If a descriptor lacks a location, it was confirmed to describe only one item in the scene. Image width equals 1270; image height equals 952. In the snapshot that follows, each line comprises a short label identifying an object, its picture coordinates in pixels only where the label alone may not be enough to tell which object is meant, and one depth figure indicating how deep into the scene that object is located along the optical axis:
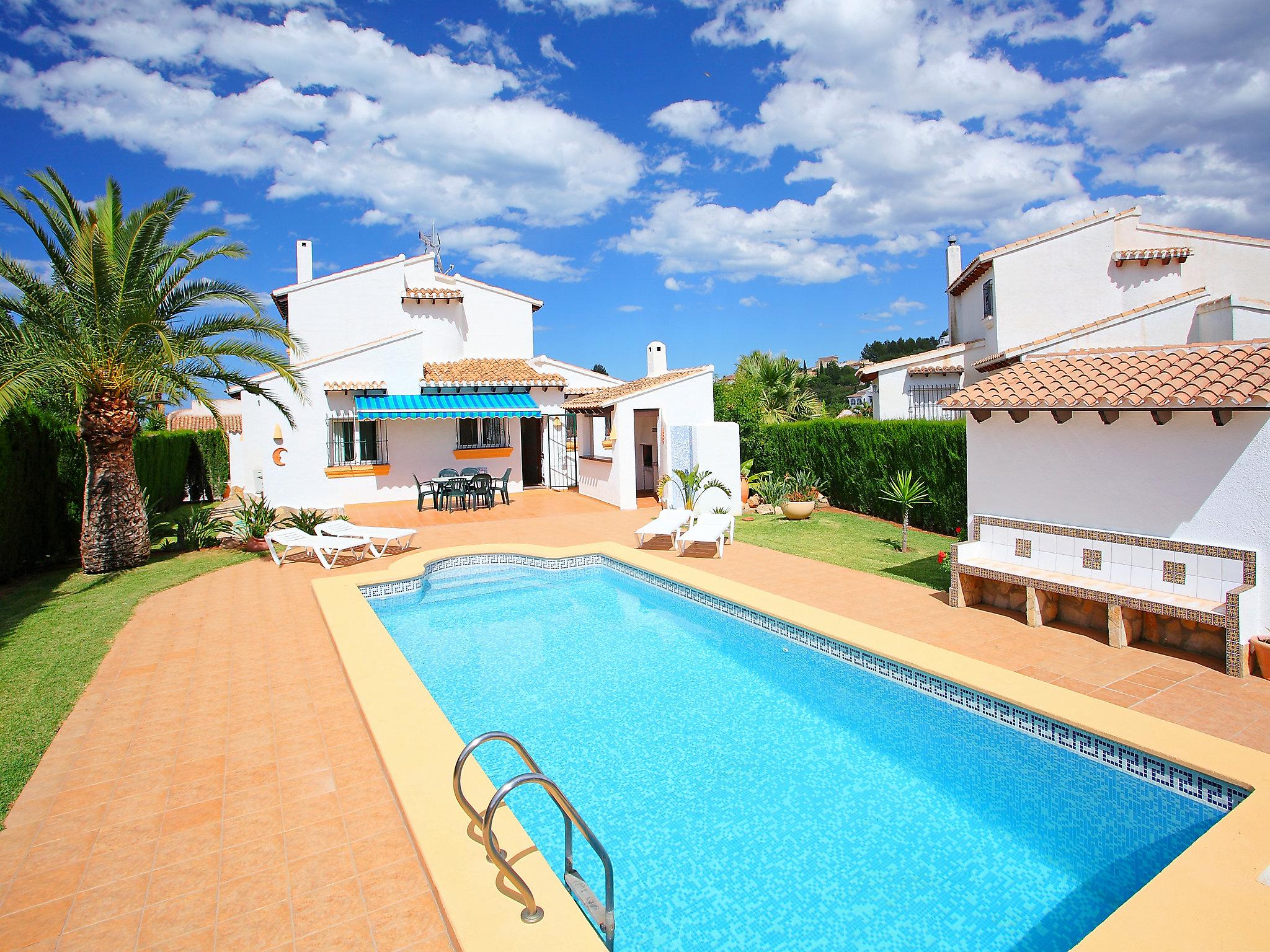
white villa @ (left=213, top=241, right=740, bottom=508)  27.30
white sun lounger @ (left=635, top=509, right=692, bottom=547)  19.50
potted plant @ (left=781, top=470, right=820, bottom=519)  23.89
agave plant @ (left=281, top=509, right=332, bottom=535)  20.11
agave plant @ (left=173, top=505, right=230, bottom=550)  21.17
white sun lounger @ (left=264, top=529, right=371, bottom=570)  18.17
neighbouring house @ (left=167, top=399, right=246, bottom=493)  37.49
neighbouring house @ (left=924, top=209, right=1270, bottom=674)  9.52
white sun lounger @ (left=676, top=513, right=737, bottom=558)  18.28
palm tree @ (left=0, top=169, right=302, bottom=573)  16.73
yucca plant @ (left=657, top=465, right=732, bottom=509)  24.14
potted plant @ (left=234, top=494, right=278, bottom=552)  20.67
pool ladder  4.66
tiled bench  9.29
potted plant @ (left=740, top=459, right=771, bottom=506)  27.58
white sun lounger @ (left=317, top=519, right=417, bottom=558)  19.53
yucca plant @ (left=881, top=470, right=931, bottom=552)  18.83
